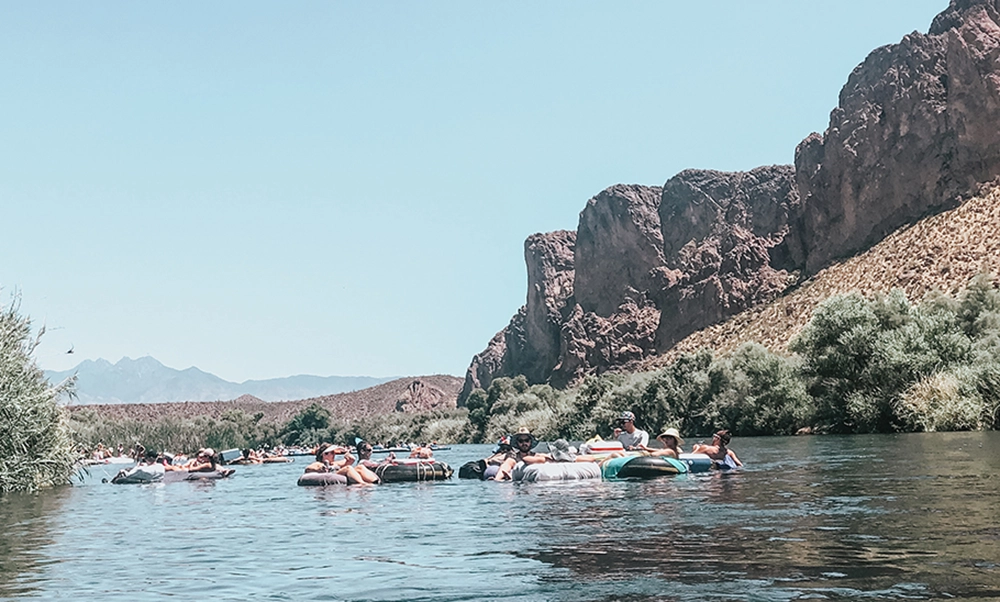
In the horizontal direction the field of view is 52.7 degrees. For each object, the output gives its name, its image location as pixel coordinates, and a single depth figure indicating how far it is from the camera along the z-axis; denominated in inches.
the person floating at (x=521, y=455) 1108.5
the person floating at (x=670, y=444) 1055.6
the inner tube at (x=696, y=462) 1106.7
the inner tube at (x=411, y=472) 1263.5
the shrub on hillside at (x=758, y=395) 2498.8
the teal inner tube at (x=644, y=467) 1020.5
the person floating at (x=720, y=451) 1129.4
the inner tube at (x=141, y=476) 1653.5
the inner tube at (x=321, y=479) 1273.4
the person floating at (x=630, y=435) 1133.6
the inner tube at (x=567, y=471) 1042.7
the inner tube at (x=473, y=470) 1300.4
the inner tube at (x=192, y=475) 1647.4
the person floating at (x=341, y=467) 1244.5
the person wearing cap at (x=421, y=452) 1655.3
